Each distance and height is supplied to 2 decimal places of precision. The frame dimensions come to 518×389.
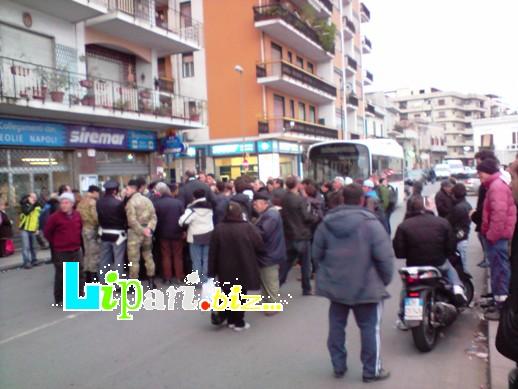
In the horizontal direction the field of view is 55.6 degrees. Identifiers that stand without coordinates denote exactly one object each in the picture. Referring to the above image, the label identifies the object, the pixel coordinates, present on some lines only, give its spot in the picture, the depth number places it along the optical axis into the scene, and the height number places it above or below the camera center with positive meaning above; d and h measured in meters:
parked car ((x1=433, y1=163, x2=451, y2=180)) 50.03 -0.78
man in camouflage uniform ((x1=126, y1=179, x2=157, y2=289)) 8.38 -0.88
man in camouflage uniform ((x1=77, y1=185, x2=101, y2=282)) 8.53 -1.04
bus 18.78 +0.29
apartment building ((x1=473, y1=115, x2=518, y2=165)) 58.38 +3.40
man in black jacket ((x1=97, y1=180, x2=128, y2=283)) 8.38 -0.89
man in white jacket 8.46 -0.91
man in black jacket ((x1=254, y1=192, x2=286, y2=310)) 6.86 -1.08
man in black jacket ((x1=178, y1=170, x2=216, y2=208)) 9.25 -0.28
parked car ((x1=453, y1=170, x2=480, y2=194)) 29.23 -1.20
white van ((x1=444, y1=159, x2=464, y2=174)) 49.01 -0.35
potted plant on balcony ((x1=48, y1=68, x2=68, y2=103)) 14.74 +2.92
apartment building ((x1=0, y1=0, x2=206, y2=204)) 14.49 +2.82
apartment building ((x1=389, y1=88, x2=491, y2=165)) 106.19 +11.53
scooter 5.05 -1.51
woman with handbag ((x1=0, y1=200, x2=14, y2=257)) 12.88 -1.54
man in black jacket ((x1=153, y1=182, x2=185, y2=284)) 8.96 -1.10
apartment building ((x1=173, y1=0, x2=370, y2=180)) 29.64 +5.28
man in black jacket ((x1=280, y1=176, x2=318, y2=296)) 7.98 -1.02
